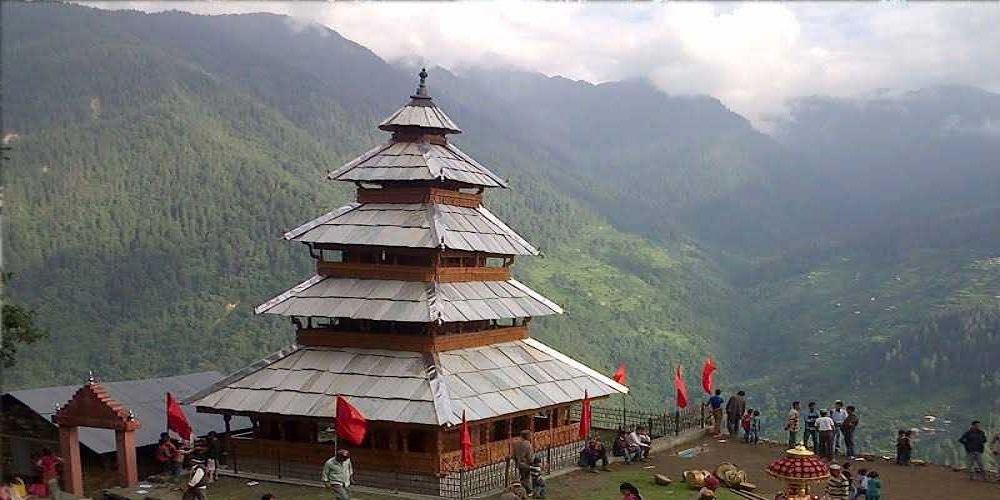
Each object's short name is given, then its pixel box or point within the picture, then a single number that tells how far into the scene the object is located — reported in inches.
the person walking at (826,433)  1192.2
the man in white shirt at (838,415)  1212.9
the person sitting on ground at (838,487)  949.8
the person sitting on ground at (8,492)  803.1
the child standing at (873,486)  941.8
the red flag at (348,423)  997.2
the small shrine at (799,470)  768.3
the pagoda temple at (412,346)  1061.8
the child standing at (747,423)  1332.4
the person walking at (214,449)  1140.3
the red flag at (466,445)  1000.9
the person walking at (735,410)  1363.2
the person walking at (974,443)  1074.7
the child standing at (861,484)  957.2
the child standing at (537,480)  1000.8
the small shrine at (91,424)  1048.8
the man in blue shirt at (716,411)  1370.6
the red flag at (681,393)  1365.7
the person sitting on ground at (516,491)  959.6
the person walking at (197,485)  880.3
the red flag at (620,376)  1405.5
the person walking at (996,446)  1062.4
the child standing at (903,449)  1189.1
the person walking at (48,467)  1050.3
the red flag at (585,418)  1142.3
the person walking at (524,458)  986.7
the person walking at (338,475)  876.6
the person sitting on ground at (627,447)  1185.8
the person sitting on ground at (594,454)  1138.0
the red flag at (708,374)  1412.4
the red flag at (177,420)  1106.1
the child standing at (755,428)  1334.9
